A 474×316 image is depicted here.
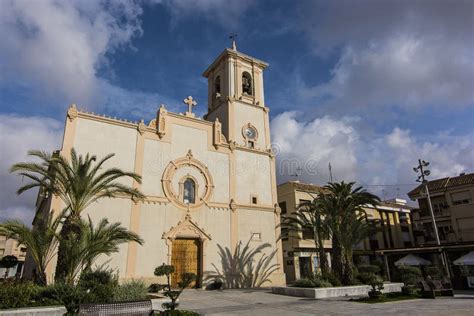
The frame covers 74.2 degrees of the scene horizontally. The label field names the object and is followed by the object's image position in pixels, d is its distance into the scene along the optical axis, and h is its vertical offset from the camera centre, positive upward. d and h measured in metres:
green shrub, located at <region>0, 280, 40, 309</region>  10.37 -0.78
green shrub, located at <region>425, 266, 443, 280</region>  17.72 -0.56
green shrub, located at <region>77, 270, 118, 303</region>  11.20 -0.64
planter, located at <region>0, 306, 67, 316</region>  9.55 -1.21
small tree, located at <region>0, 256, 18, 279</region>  36.49 +0.99
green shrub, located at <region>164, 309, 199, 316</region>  8.97 -1.26
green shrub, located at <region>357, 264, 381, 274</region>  17.47 -0.31
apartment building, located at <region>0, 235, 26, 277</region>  55.56 +3.62
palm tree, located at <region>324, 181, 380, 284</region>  19.00 +2.46
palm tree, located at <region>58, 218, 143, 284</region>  13.73 +1.06
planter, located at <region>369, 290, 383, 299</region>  14.25 -1.37
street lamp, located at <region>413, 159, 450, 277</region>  26.73 +7.34
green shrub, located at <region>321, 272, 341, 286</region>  17.80 -0.84
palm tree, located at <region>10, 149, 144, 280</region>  13.93 +4.01
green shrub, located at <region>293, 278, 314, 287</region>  17.12 -0.99
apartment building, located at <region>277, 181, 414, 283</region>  32.75 +3.04
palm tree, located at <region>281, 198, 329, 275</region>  20.20 +2.55
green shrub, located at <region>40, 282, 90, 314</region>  11.04 -0.84
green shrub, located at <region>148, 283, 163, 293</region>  17.22 -1.07
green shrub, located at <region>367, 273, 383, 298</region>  14.32 -0.97
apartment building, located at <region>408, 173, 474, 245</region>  32.94 +5.44
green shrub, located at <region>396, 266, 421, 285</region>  17.83 -0.74
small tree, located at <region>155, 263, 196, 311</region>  9.36 -0.76
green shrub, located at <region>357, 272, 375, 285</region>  14.83 -0.65
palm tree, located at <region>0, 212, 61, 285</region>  13.23 +1.37
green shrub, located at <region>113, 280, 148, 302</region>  11.98 -0.88
